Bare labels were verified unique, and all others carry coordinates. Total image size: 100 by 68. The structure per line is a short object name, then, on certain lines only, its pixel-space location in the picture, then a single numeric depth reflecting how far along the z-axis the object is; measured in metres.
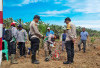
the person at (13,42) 4.96
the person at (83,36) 8.78
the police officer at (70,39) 4.89
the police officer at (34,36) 4.54
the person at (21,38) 6.44
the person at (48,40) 6.62
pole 2.45
